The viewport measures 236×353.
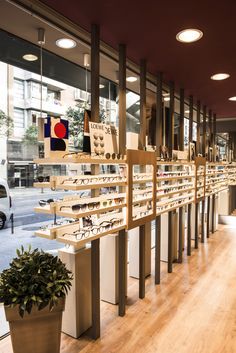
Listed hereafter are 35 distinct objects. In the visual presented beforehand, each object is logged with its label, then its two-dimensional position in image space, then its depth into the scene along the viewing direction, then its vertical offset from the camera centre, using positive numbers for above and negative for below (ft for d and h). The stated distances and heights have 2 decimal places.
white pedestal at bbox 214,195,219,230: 20.70 -3.38
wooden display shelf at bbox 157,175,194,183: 10.77 -0.33
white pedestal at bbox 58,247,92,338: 8.00 -3.67
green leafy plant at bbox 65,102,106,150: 9.96 +1.79
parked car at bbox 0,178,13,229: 8.87 -1.12
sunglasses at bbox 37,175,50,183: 7.06 -0.22
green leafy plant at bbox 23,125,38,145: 8.94 +1.14
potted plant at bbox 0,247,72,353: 6.00 -2.89
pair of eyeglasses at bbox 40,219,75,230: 7.39 -1.49
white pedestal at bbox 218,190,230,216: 23.07 -2.80
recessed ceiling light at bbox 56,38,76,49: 8.84 +4.20
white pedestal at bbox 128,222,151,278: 12.32 -3.73
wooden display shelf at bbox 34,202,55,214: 6.73 -0.98
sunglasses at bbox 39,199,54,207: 7.29 -0.87
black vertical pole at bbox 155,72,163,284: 11.41 +1.39
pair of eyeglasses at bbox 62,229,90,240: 6.89 -1.63
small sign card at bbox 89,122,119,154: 7.30 +0.90
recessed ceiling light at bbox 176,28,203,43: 7.80 +3.95
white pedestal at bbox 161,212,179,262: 14.07 -3.47
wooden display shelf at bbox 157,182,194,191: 11.07 -0.69
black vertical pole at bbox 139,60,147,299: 10.14 +1.18
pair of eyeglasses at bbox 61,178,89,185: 6.74 -0.26
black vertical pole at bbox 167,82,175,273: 12.71 +0.98
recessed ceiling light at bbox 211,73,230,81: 11.45 +3.96
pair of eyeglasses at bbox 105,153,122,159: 7.74 +0.43
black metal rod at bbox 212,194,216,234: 19.69 -3.01
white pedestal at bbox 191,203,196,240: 18.52 -3.66
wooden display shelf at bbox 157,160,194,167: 11.03 +0.32
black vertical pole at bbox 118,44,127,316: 8.91 +0.83
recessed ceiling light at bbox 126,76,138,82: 12.32 +4.19
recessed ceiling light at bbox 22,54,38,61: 9.49 +3.99
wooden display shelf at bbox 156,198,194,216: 10.86 -1.63
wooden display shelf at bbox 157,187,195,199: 10.76 -0.98
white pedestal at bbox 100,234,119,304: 9.99 -3.62
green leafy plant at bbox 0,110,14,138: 8.43 +1.43
